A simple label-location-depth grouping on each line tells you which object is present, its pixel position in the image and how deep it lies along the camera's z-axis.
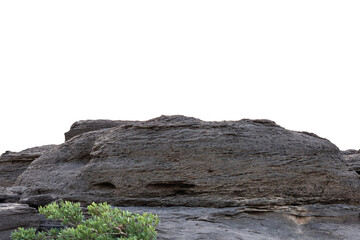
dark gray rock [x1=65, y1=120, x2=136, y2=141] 26.02
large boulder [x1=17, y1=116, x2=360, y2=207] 17.62
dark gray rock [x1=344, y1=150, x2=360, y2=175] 24.36
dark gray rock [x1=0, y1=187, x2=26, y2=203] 17.66
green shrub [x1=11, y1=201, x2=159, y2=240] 11.15
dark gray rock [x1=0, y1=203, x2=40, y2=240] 12.84
